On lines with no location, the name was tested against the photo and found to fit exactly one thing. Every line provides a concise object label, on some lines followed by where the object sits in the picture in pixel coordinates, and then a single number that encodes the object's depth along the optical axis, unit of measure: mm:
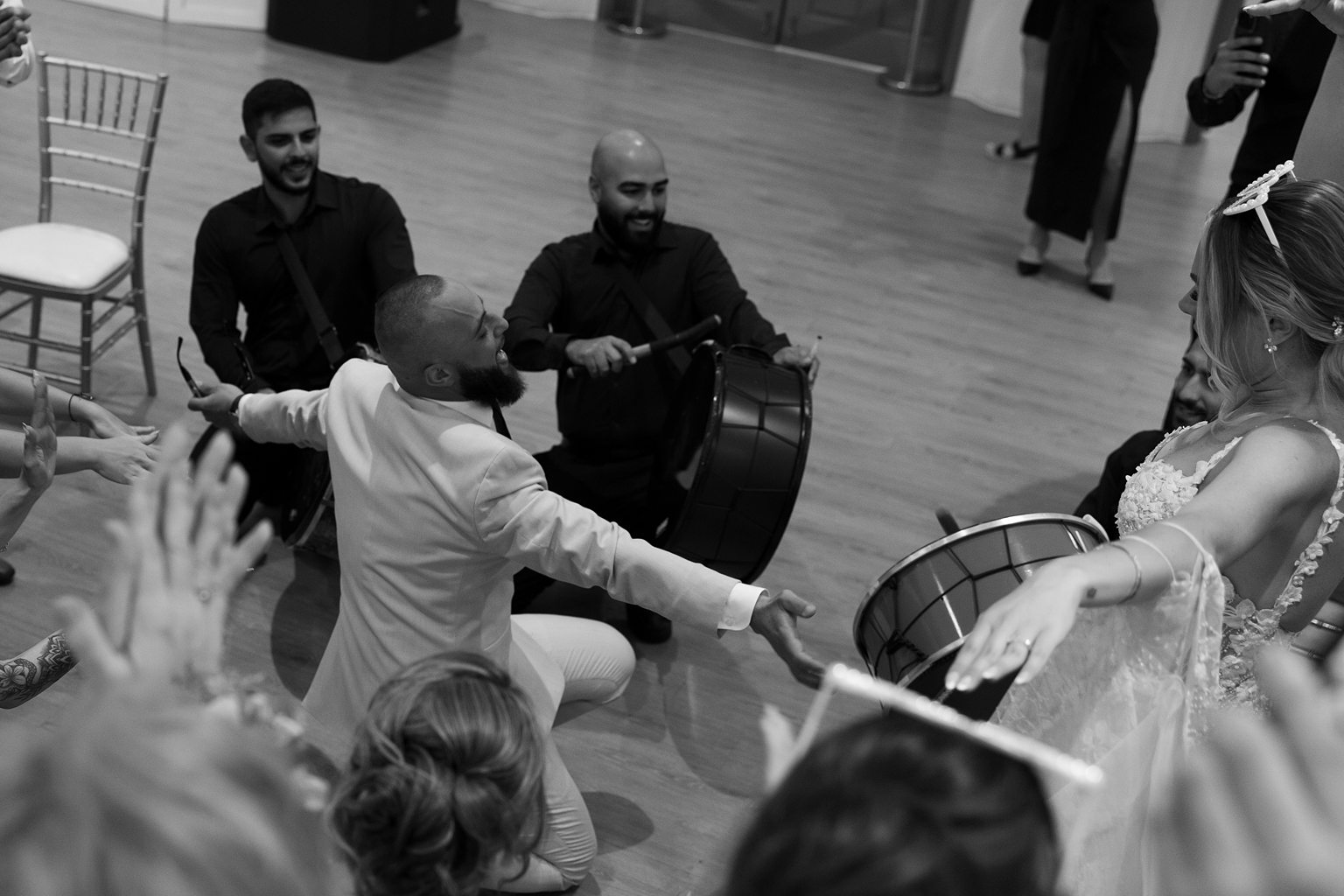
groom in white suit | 2348
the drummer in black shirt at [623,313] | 3535
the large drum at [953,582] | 2203
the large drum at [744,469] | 2949
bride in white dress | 1704
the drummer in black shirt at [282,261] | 3609
